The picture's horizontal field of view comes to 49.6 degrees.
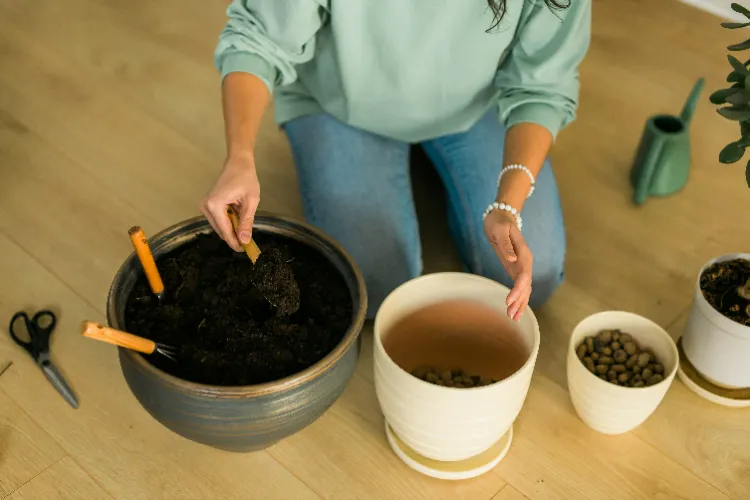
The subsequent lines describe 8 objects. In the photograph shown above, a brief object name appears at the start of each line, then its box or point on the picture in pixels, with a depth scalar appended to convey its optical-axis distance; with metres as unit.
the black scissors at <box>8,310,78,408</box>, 1.22
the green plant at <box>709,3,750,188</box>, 1.02
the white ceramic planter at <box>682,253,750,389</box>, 1.13
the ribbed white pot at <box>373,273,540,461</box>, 0.98
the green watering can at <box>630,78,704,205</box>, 1.49
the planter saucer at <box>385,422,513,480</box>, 1.12
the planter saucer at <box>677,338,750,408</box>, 1.21
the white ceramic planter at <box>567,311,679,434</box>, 1.10
